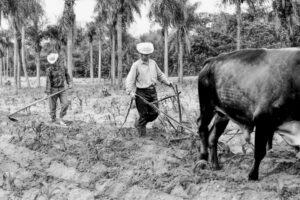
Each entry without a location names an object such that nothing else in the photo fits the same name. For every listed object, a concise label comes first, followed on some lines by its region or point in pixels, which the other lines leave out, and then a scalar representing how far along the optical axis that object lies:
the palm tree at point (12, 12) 21.44
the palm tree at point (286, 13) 18.44
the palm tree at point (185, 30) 30.24
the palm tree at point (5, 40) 42.94
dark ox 3.87
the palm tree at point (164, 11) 24.41
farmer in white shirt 6.41
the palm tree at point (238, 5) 20.05
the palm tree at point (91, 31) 39.62
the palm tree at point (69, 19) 22.22
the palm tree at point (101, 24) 30.14
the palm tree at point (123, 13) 23.36
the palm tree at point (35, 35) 31.33
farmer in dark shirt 8.98
